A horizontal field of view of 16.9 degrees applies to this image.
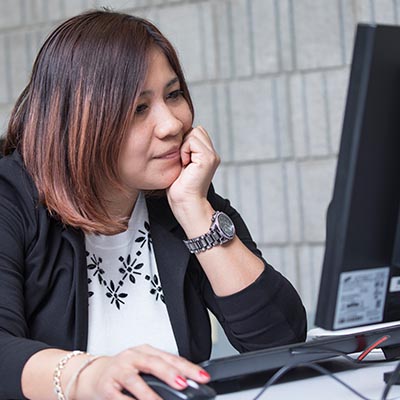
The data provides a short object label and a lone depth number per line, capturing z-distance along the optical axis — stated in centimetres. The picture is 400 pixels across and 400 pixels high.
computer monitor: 117
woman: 153
